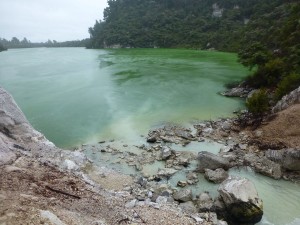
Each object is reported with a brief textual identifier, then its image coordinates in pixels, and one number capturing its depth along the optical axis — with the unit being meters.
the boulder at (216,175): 8.98
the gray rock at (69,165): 8.52
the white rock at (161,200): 7.57
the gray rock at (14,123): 9.14
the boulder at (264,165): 9.27
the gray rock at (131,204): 6.88
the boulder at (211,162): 9.58
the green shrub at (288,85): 14.63
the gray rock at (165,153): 10.52
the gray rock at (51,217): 5.00
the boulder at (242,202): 7.04
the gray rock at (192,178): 9.02
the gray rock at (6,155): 6.82
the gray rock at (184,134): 12.41
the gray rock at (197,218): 6.73
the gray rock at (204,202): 7.49
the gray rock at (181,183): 8.85
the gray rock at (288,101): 12.60
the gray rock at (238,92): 19.46
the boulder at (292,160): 9.41
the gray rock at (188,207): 7.34
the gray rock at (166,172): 9.40
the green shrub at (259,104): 13.89
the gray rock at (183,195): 7.93
